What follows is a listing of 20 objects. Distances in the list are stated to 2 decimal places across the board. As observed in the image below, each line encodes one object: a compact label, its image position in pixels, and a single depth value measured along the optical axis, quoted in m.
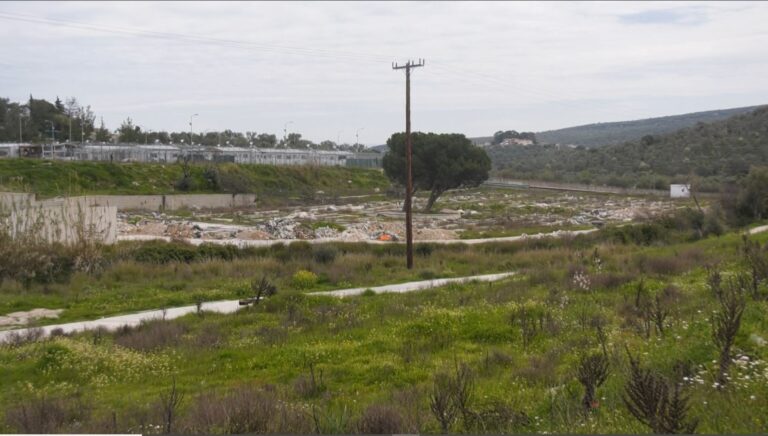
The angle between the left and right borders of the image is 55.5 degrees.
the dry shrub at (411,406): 7.17
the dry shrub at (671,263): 22.76
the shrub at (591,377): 7.31
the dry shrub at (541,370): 9.73
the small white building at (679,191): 79.44
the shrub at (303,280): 24.70
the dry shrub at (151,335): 14.65
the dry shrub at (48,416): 7.96
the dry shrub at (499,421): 7.10
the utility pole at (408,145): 29.33
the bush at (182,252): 30.27
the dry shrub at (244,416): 7.14
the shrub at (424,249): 34.86
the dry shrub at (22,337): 15.44
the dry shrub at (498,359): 11.46
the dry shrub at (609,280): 19.70
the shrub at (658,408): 5.65
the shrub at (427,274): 27.81
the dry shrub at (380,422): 6.85
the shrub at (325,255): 31.19
